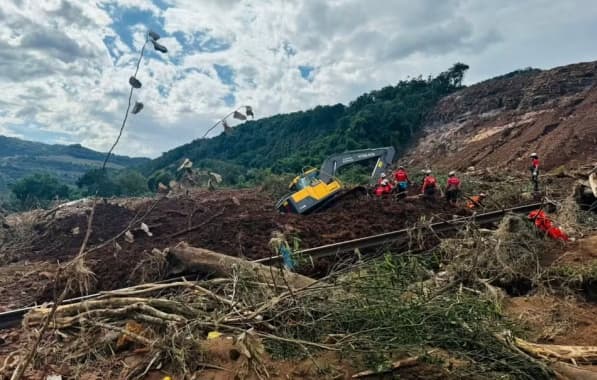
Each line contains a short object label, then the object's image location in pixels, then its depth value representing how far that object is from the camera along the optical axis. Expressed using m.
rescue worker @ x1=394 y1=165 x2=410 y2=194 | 13.77
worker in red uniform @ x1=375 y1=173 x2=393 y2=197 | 13.63
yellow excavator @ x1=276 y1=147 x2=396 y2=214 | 12.79
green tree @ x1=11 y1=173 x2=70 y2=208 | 31.30
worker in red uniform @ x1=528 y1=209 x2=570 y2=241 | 7.05
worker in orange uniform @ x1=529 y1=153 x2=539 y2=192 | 13.45
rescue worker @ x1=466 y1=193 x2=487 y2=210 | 11.30
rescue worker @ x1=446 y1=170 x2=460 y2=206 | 12.63
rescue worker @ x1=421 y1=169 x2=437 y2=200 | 12.99
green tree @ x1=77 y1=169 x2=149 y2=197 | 33.34
